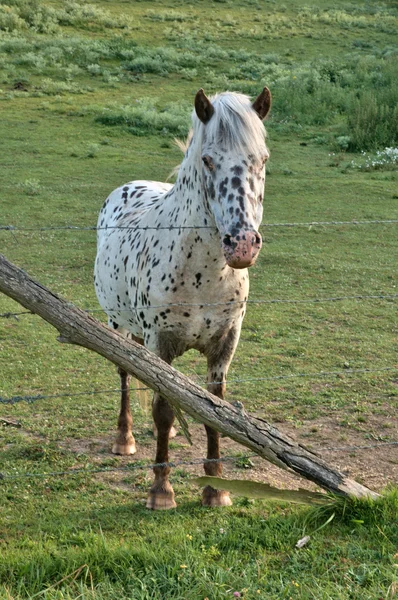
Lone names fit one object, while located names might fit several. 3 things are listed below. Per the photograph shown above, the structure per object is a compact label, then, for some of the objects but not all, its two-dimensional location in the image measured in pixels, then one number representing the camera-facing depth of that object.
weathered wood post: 7.40
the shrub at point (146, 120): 37.00
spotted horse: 7.89
